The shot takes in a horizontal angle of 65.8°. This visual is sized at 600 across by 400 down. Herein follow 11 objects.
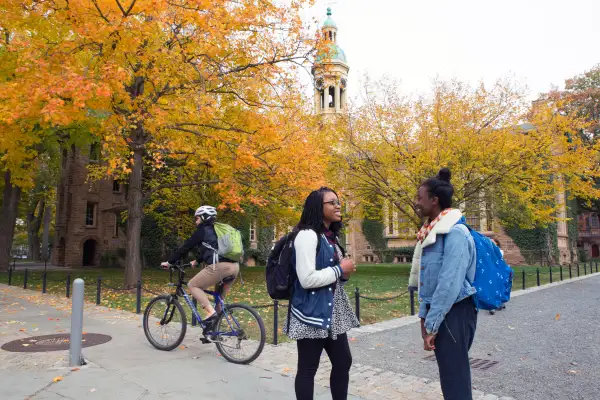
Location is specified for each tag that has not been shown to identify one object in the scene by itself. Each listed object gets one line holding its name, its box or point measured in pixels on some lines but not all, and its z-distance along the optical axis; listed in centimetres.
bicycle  576
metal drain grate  596
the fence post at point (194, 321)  825
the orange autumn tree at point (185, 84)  1150
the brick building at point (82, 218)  3262
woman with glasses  331
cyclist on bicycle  613
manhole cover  675
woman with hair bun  311
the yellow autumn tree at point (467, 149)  1762
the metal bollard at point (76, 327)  575
